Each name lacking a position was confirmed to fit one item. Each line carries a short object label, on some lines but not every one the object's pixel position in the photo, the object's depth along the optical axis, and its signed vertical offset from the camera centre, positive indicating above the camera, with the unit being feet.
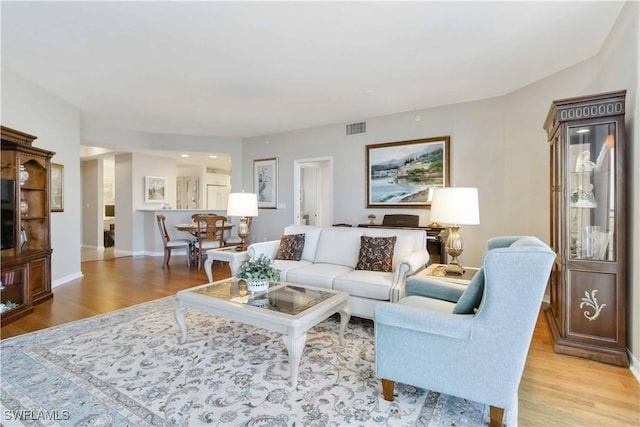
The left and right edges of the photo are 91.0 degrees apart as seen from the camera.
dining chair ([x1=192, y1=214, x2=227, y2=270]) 18.95 -1.36
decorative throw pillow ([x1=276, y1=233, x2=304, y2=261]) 12.78 -1.53
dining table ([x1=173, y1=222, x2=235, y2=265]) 19.40 -1.18
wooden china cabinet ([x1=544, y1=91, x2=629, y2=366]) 7.68 -0.45
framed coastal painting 16.02 +2.10
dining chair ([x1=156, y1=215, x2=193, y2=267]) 19.74 -2.02
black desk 14.14 -1.54
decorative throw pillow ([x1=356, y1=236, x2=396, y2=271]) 10.64 -1.51
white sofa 9.45 -1.94
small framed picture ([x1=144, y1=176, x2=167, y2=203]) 25.68 +1.84
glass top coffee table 6.63 -2.27
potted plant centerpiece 8.57 -1.75
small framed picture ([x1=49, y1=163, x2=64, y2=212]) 14.71 +1.11
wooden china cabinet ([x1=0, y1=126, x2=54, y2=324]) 10.64 -0.55
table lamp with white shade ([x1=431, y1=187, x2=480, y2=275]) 8.68 +0.11
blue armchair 4.87 -2.15
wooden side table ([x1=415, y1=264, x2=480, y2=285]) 8.35 -1.86
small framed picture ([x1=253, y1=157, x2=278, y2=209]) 22.22 +2.10
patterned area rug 5.65 -3.67
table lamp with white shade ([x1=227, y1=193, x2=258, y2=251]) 13.20 +0.16
